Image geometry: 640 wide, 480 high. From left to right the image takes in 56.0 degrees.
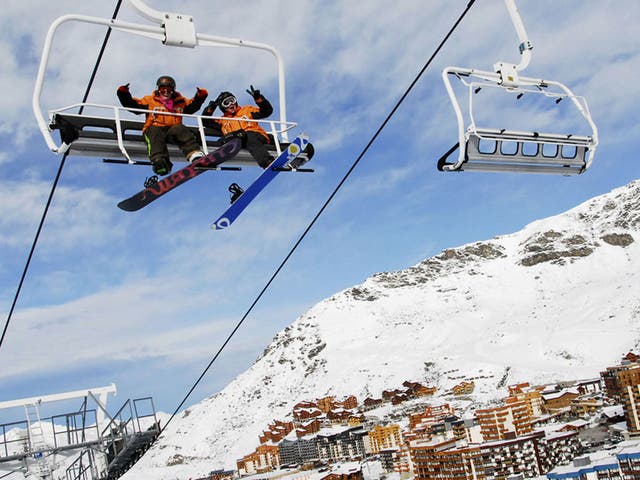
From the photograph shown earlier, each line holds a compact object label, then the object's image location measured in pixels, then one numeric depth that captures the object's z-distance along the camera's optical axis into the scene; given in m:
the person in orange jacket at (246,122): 6.43
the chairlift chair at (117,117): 5.25
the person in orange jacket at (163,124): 5.95
